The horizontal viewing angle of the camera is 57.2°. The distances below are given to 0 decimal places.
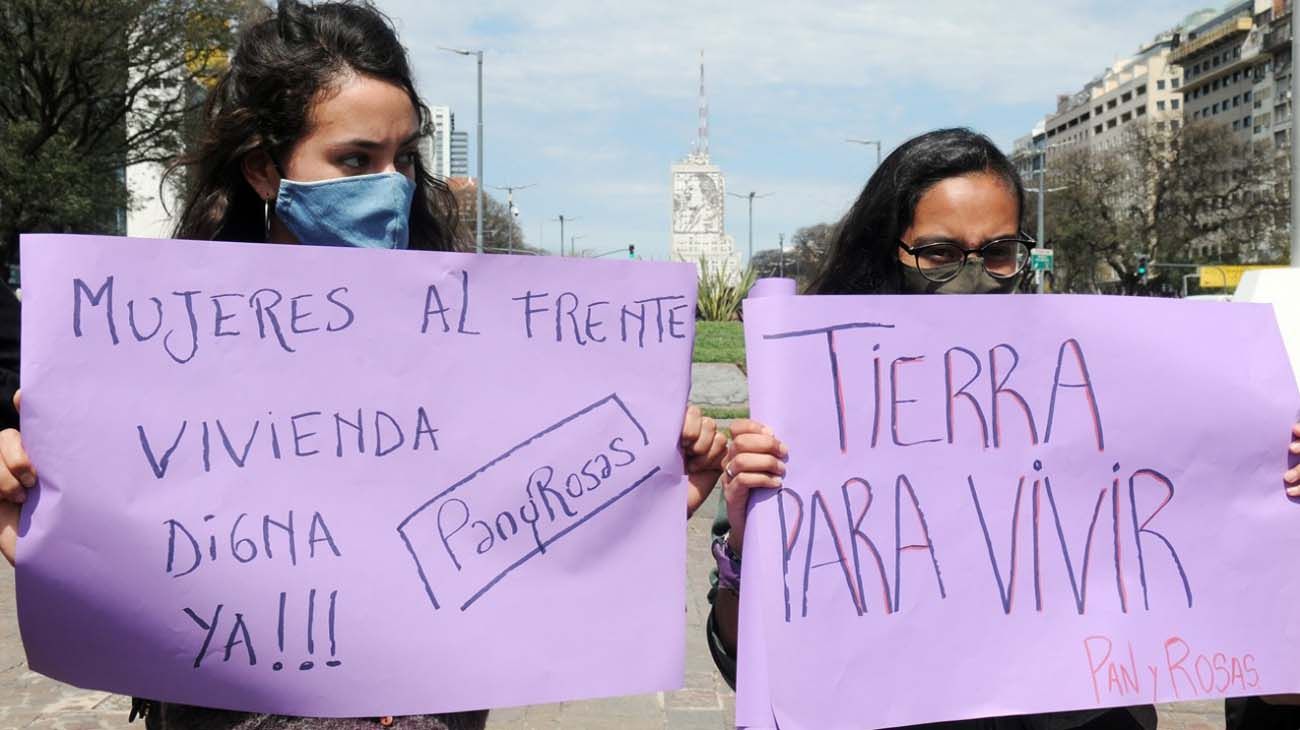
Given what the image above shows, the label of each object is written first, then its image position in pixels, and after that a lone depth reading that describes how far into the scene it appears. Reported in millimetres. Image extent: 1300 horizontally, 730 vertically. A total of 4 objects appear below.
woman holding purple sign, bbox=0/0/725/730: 1774
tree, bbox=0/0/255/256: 21844
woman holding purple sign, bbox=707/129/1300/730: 1926
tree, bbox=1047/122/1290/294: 46625
